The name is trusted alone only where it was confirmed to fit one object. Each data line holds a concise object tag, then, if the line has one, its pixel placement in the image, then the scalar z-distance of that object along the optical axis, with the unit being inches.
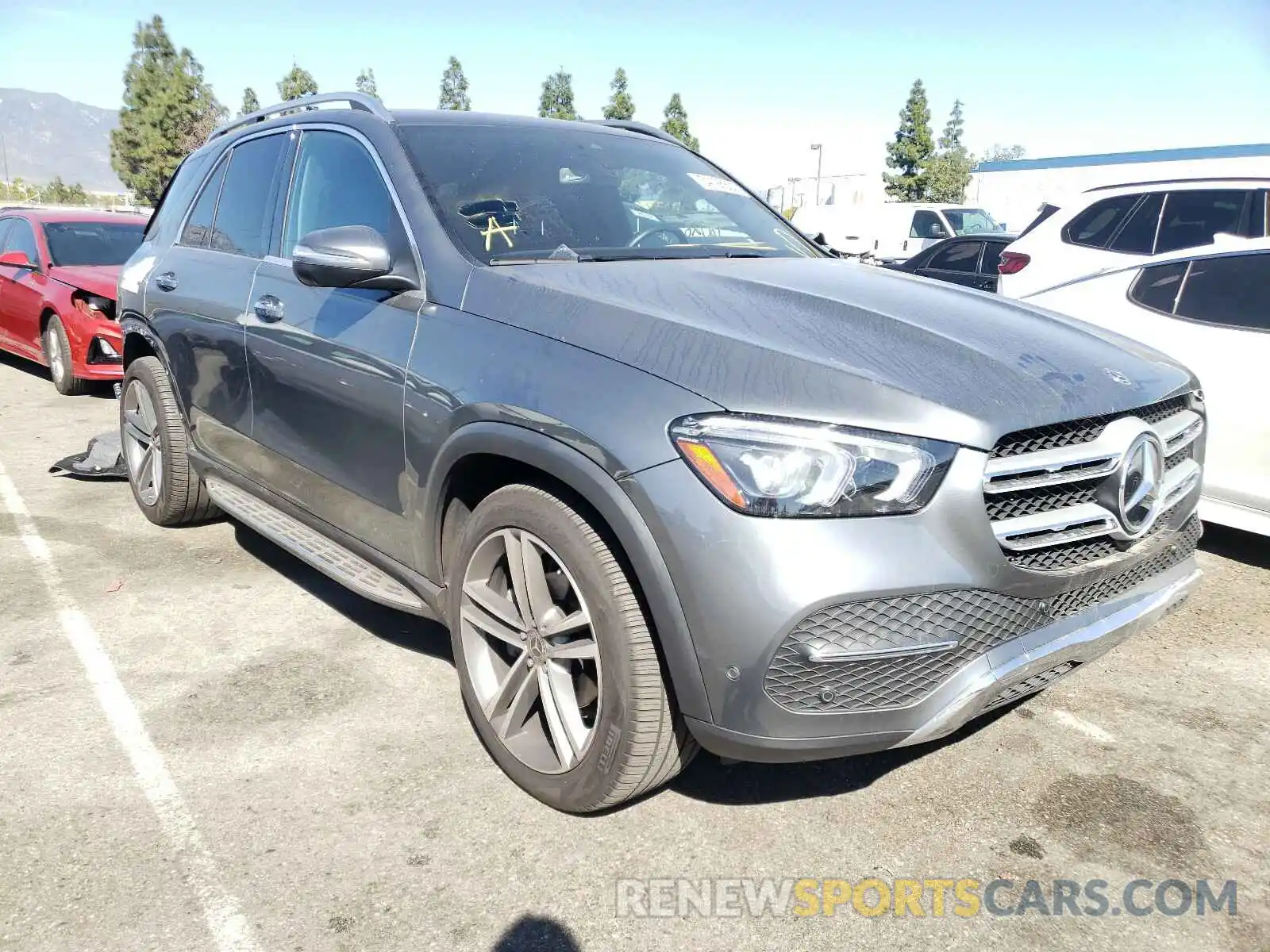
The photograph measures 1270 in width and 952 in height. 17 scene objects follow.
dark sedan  441.7
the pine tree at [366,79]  2207.2
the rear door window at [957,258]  452.4
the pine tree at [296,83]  1994.1
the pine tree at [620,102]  2000.5
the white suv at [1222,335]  172.6
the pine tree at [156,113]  1946.4
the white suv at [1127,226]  232.7
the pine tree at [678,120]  2120.7
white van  766.5
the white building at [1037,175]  1505.2
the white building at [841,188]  1587.1
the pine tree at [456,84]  2294.5
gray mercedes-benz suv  81.3
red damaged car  327.3
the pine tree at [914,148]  1857.8
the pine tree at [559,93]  2176.4
